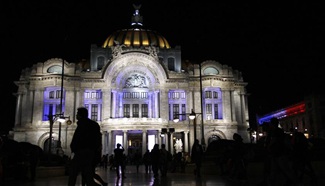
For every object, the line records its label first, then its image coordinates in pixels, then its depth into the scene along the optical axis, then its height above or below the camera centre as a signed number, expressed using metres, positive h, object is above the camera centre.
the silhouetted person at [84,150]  8.50 -0.14
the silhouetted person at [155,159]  20.17 -0.91
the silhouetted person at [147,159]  27.77 -1.24
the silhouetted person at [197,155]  19.60 -0.67
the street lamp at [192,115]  31.46 +2.66
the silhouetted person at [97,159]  10.34 -0.46
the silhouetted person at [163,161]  21.55 -1.12
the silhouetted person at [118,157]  19.08 -0.75
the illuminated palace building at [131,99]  54.94 +7.67
